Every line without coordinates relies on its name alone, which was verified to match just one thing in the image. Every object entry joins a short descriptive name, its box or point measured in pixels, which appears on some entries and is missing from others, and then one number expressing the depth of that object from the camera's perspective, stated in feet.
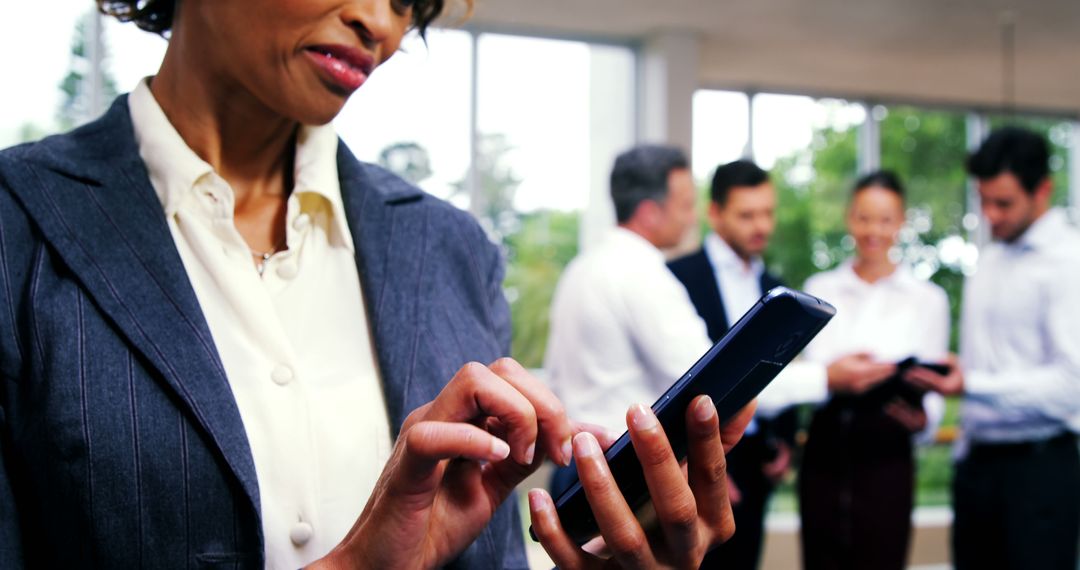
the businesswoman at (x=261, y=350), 2.72
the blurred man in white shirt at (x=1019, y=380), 10.59
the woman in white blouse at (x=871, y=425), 11.36
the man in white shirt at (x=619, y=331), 9.23
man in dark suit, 10.98
